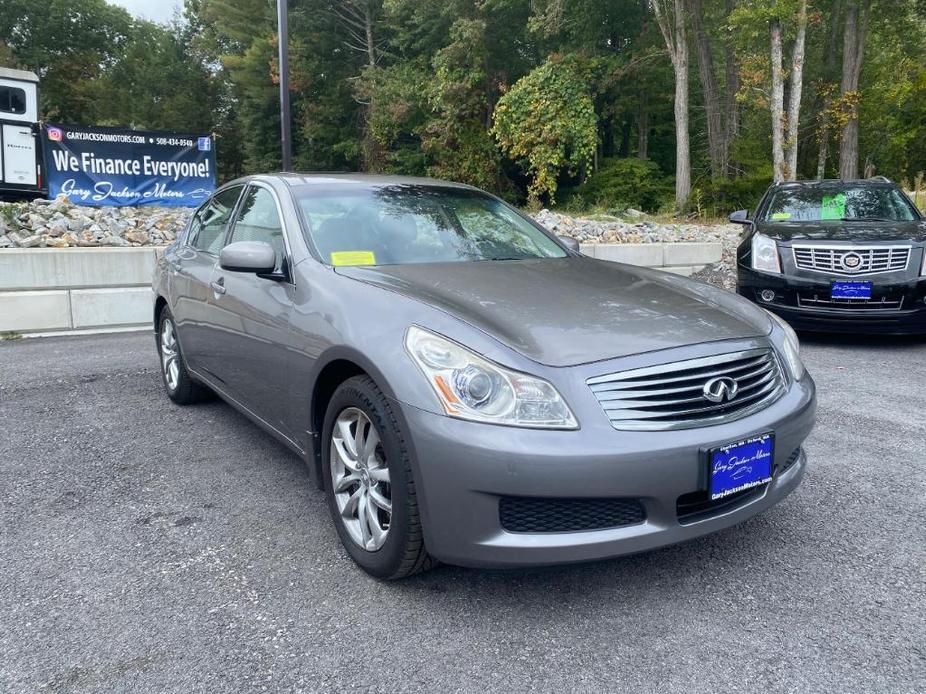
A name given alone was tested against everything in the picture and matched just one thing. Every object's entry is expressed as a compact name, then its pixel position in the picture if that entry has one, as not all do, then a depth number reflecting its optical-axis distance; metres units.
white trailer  12.67
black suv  6.34
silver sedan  2.23
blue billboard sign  10.98
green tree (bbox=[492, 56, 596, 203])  21.77
